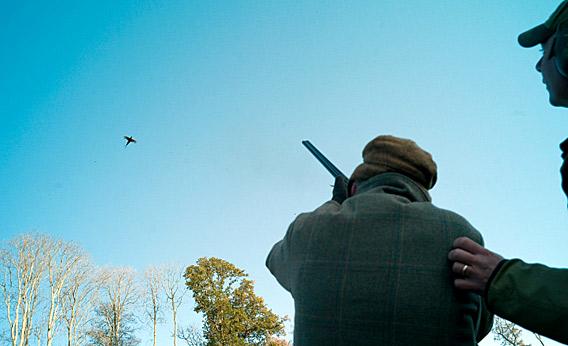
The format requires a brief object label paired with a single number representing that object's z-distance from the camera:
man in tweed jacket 1.10
